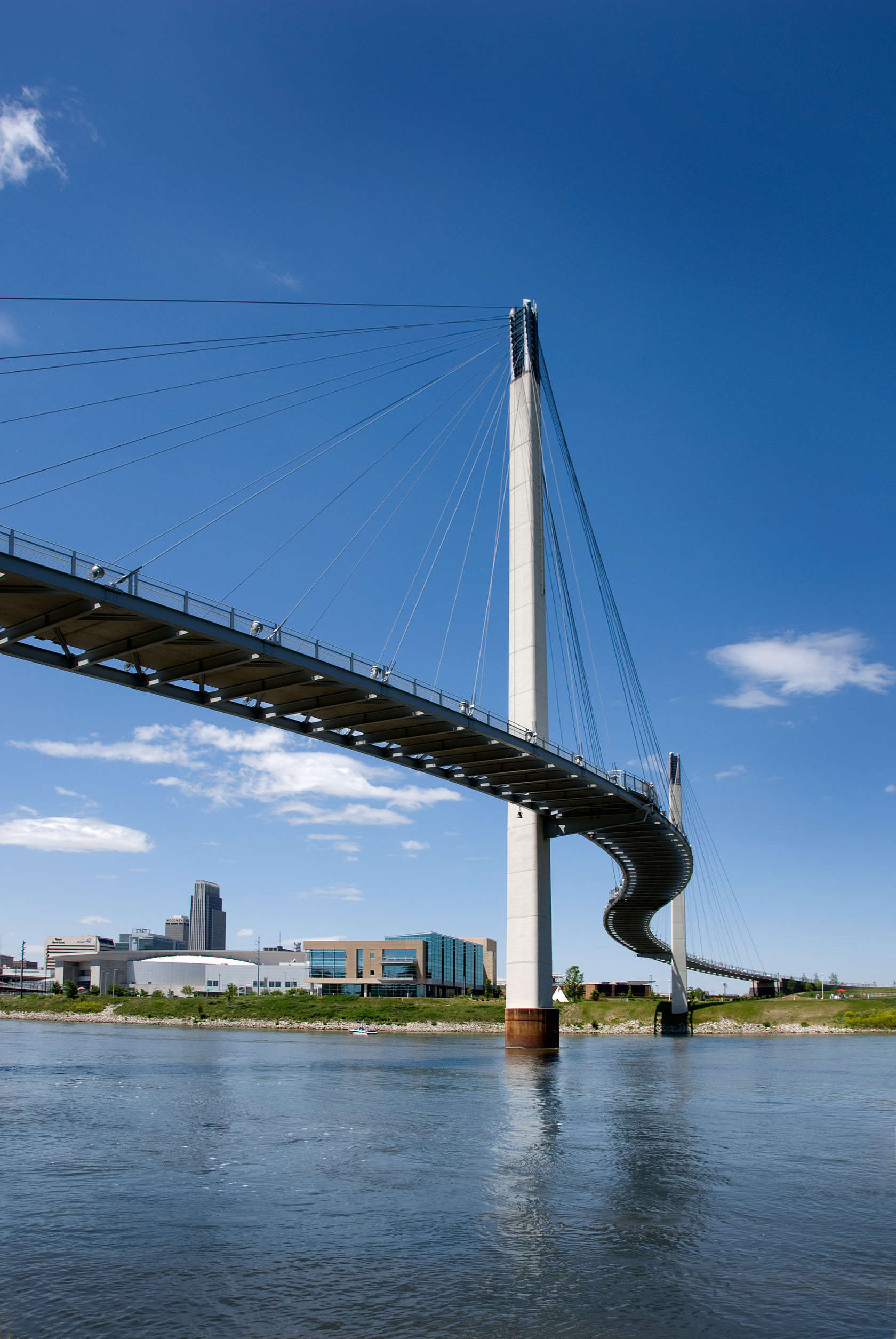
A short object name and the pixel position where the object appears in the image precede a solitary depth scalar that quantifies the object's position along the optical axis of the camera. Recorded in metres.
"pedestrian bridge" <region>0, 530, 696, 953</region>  32.16
